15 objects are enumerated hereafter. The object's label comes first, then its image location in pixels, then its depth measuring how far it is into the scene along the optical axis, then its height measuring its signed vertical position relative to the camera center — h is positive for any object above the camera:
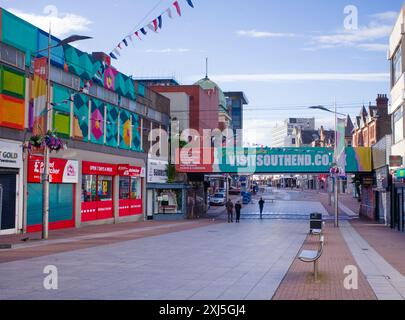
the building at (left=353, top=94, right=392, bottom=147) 71.50 +9.36
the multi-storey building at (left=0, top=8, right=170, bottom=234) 25.62 +3.15
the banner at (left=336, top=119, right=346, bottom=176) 37.47 +2.44
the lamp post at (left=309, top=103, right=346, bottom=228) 35.38 +2.09
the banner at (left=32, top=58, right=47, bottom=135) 26.31 +4.64
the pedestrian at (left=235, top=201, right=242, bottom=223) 40.88 -1.85
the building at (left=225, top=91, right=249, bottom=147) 167.50 +24.89
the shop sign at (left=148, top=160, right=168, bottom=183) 44.84 +1.39
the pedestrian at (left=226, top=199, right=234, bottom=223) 40.47 -1.61
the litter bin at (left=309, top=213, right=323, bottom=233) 27.77 -1.72
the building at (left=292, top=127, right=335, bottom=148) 161.62 +16.54
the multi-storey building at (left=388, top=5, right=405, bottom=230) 30.34 +4.47
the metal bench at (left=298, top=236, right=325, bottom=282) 12.77 -1.62
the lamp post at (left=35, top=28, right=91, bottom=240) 23.28 +0.04
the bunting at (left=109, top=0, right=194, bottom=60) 15.80 +5.22
